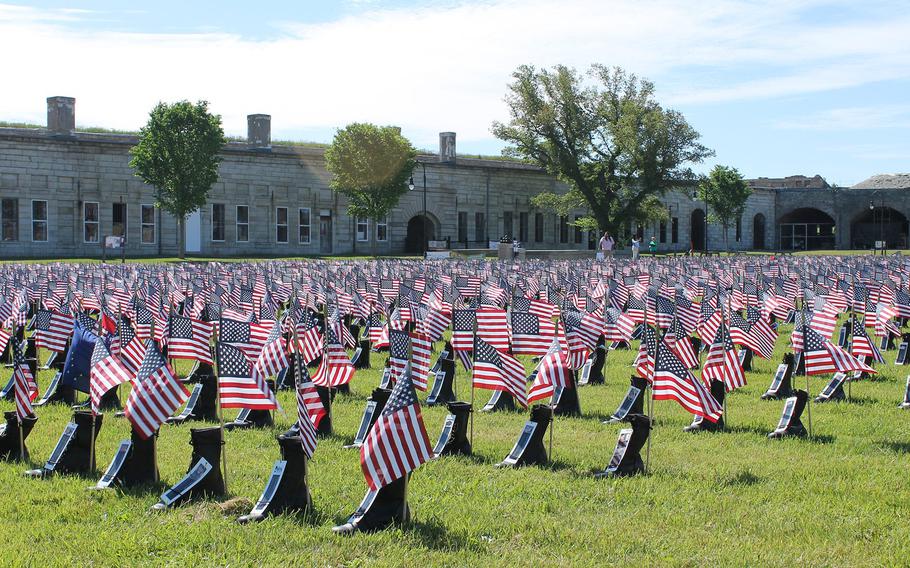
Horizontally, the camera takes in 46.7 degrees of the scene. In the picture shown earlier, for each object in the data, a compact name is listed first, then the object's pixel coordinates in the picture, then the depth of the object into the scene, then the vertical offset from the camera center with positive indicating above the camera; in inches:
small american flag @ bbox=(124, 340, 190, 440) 293.1 -39.6
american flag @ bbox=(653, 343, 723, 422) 338.0 -42.2
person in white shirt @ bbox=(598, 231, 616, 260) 1763.0 +13.5
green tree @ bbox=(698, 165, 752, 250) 3024.1 +180.3
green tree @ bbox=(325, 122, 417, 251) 2161.7 +185.0
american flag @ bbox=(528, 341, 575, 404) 349.8 -39.9
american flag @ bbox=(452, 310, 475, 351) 443.2 -33.9
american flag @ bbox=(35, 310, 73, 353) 485.4 -35.2
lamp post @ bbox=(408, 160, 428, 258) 2503.1 +49.0
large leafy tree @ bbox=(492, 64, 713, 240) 2324.1 +261.1
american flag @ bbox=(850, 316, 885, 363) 461.7 -40.3
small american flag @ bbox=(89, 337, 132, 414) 339.3 -38.4
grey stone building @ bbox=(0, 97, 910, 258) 1999.3 +110.0
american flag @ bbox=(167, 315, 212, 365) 428.5 -34.8
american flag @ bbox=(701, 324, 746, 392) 397.1 -42.8
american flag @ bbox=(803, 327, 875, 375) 386.0 -37.2
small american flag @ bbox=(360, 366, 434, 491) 250.2 -44.7
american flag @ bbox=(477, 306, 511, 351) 461.7 -31.9
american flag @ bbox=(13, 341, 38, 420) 322.3 -41.6
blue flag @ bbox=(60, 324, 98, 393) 425.7 -42.6
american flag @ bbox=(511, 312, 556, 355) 440.5 -34.7
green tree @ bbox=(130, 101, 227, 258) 1846.7 +180.8
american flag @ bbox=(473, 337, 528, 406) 358.3 -39.9
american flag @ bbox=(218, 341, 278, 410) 296.8 -36.4
